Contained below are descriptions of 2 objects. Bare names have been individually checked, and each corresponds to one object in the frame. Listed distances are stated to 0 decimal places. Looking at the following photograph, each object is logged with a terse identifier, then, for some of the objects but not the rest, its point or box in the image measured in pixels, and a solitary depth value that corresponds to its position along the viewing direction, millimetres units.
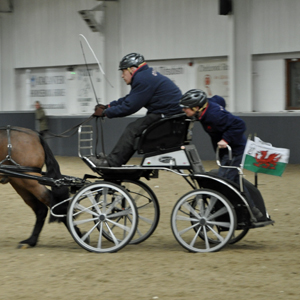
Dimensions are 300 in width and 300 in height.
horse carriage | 10781
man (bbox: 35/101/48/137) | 34906
